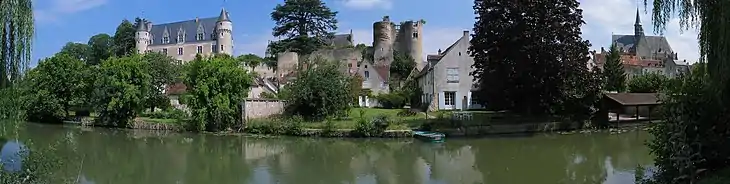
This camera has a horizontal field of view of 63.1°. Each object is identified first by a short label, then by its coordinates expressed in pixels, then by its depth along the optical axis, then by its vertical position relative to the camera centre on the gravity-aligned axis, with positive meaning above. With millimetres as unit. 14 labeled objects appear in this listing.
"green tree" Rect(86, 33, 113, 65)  86500 +8469
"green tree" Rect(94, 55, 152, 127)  38625 +842
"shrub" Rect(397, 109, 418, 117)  35638 -565
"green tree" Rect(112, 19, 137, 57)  86625 +9627
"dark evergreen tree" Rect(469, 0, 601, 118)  30375 +2381
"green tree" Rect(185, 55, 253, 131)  34375 +565
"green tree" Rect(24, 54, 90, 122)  42906 +1082
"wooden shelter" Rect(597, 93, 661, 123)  32969 -17
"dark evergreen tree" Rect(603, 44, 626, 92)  49812 +2598
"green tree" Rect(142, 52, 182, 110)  43462 +2391
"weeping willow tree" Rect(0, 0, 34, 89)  9227 +1050
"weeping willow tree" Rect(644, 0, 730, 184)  10117 -150
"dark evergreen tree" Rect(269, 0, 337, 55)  67438 +9357
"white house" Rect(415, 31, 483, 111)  41500 +1666
